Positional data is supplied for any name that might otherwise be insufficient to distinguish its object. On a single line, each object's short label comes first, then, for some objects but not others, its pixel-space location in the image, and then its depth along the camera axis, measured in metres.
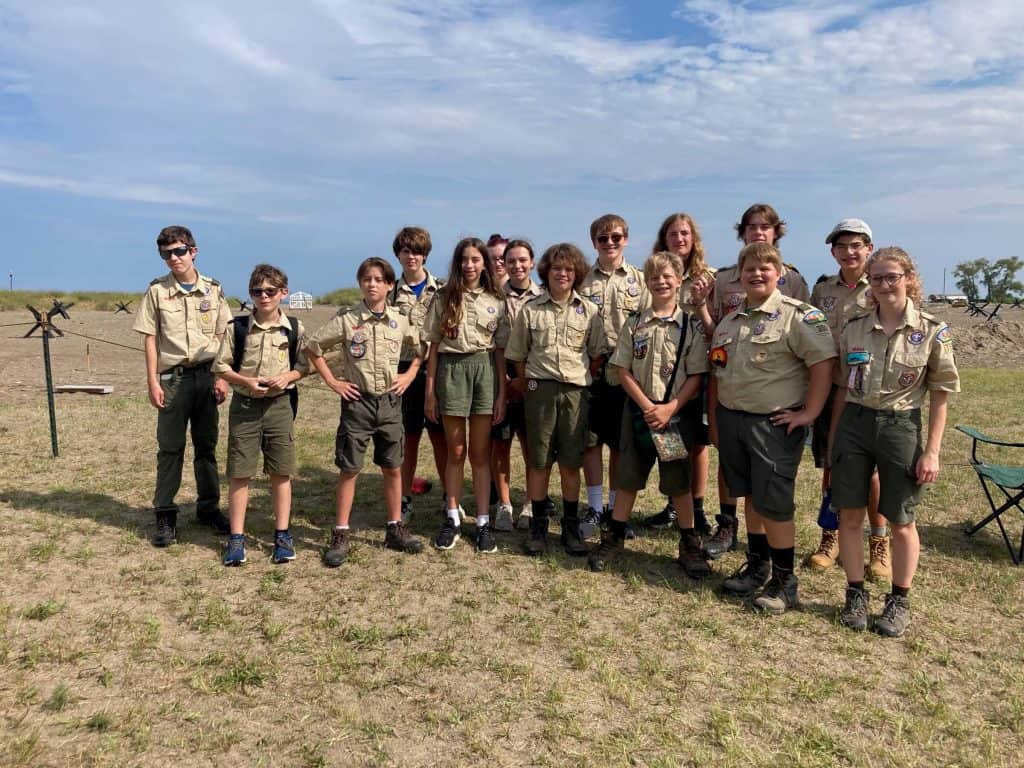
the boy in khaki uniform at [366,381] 4.39
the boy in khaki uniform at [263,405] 4.34
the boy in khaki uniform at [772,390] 3.61
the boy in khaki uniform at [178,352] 4.63
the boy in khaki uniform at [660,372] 4.06
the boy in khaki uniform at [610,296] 4.59
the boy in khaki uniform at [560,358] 4.36
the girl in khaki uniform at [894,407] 3.37
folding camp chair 4.47
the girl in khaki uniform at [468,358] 4.53
